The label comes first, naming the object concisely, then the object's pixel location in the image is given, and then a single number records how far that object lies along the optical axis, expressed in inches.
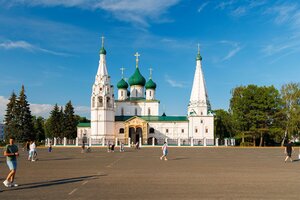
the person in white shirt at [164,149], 933.6
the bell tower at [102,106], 2784.5
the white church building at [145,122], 2795.3
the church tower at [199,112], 2822.3
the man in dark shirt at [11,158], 421.1
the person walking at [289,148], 866.9
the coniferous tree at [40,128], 3361.2
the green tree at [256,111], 2396.7
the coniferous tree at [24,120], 2473.9
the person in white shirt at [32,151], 874.1
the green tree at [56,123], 2960.1
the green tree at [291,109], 2341.7
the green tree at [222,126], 3201.3
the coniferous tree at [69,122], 2998.5
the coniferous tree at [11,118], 2480.3
